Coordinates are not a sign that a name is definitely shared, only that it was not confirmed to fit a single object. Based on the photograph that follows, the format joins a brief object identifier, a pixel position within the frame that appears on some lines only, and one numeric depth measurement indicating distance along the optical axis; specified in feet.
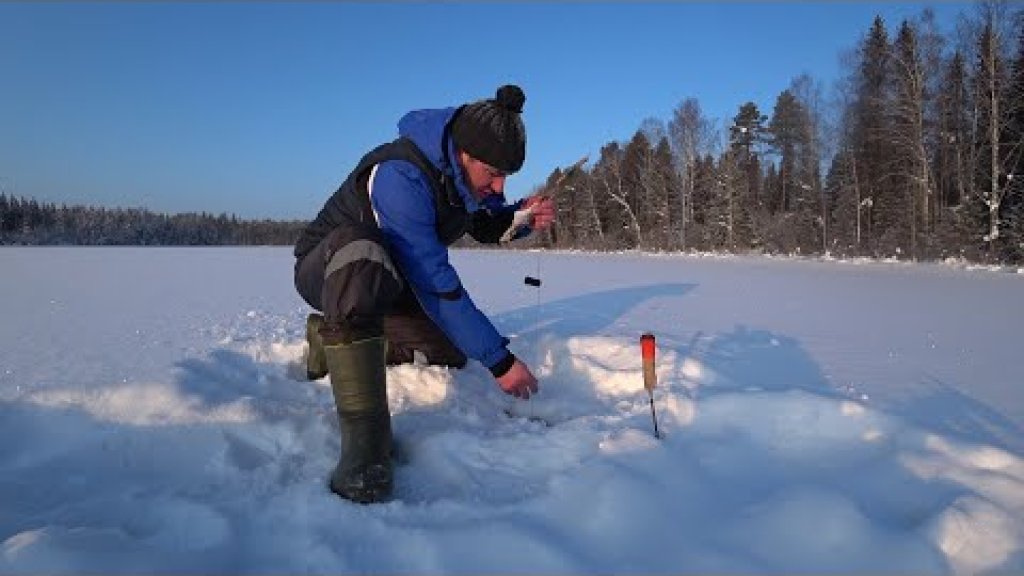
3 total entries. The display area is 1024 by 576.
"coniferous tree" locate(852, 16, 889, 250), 94.63
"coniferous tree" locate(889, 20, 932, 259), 76.28
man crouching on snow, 7.68
